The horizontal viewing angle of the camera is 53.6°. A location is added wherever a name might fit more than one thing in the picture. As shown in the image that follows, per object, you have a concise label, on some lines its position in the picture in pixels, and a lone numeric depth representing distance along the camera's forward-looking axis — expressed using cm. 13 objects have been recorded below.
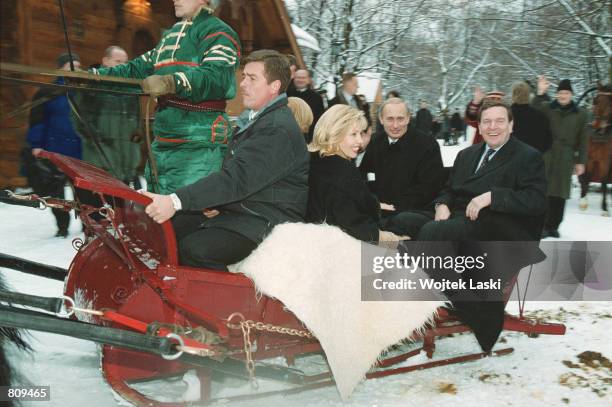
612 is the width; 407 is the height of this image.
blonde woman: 284
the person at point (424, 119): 1444
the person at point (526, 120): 587
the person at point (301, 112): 399
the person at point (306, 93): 627
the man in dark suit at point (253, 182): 246
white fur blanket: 246
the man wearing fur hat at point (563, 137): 685
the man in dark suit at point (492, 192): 305
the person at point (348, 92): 731
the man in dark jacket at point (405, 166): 402
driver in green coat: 294
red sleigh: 227
